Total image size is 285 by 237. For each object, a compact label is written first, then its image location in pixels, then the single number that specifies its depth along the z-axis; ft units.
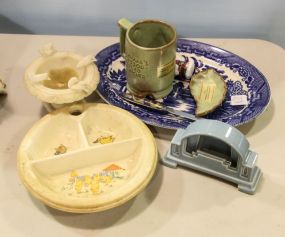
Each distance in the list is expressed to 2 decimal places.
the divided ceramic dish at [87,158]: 1.66
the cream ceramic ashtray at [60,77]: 1.92
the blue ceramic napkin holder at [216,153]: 1.74
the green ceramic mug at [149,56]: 2.02
